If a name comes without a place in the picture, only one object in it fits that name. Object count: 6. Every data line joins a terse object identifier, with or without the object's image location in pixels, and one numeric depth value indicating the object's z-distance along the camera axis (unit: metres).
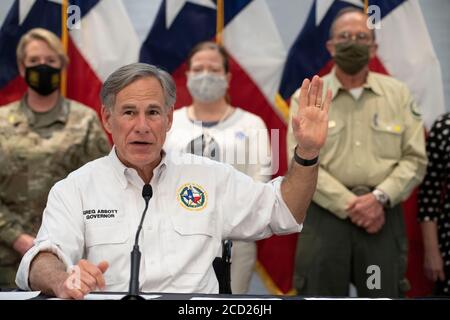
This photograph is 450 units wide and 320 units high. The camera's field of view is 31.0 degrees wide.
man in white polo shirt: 2.11
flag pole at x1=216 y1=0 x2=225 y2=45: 3.30
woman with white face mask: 2.52
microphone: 1.50
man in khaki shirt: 3.13
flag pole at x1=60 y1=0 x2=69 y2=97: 2.58
